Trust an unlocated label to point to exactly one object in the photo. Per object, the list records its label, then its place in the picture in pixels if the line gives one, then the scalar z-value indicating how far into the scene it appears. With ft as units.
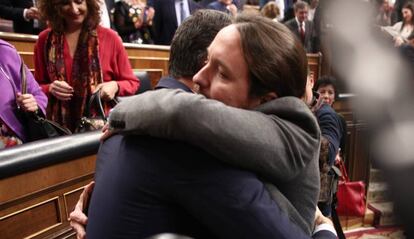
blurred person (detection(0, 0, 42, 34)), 7.91
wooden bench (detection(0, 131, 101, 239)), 3.38
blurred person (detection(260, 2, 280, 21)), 12.76
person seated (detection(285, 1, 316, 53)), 13.23
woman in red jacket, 5.13
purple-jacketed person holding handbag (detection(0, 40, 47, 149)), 4.23
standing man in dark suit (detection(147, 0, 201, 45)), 11.15
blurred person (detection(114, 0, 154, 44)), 9.85
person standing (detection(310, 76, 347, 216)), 4.60
